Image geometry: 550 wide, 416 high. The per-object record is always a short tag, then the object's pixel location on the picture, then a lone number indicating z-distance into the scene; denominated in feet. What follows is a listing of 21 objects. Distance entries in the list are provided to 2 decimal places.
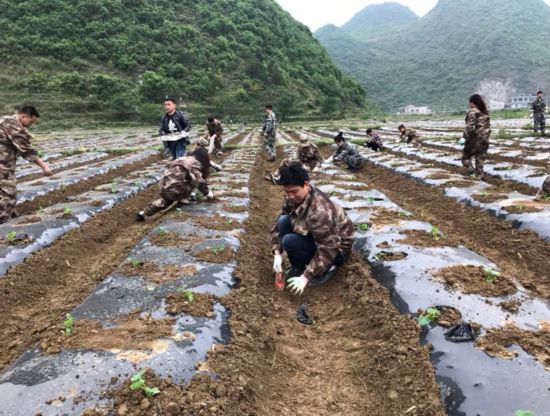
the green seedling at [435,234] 20.51
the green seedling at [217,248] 19.66
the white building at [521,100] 317.09
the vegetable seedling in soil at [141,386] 9.77
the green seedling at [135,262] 18.06
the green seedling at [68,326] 12.68
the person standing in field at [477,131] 35.09
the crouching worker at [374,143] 60.95
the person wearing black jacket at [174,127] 36.42
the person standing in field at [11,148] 26.58
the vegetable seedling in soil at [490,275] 15.21
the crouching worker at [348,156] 48.03
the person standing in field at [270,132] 52.44
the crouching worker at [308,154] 41.65
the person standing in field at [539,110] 61.69
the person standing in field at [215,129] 52.97
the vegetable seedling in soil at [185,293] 14.55
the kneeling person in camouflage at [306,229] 15.38
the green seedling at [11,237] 21.72
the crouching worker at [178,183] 27.78
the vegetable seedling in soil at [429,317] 13.16
